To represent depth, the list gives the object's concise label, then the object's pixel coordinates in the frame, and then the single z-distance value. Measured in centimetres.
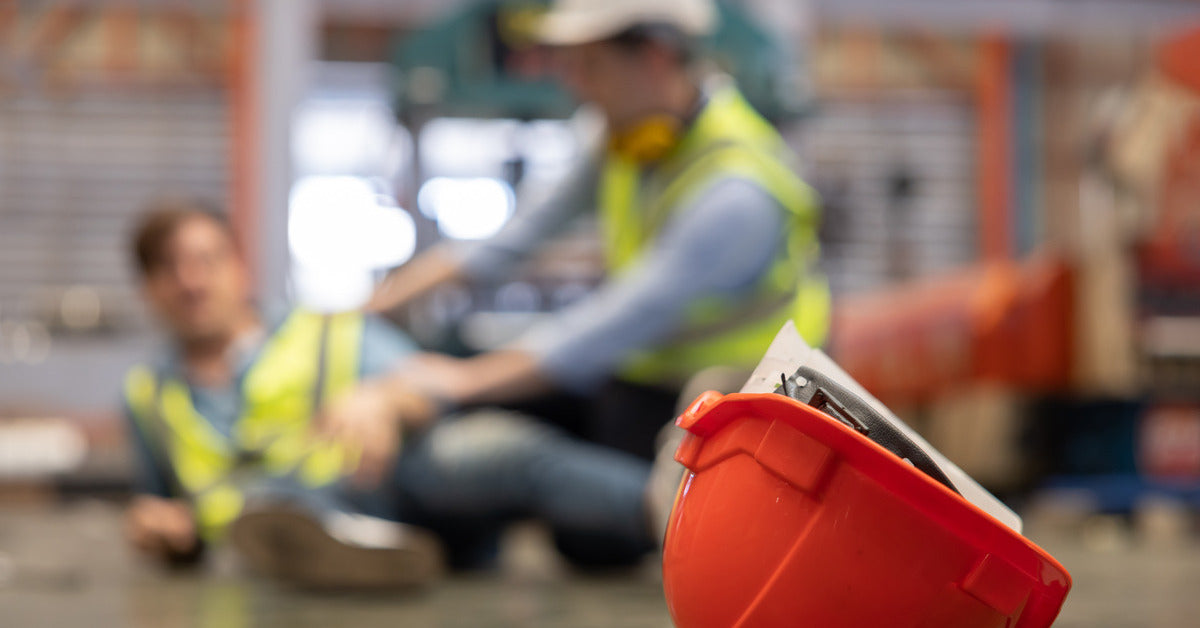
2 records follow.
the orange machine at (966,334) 462
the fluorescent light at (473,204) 807
